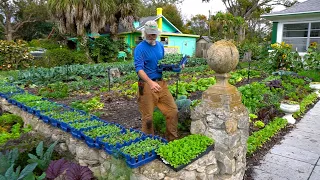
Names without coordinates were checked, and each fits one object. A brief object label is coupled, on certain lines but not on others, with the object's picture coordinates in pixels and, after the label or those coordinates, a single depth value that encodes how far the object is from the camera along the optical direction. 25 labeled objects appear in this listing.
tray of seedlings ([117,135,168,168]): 2.43
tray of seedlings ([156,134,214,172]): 2.42
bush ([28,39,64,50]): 22.38
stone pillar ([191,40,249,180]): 2.78
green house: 21.30
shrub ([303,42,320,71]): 11.11
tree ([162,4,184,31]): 33.43
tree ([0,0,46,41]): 27.19
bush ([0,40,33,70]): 12.30
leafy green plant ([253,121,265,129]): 4.96
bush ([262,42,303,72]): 10.83
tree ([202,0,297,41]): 29.64
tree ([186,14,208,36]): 38.22
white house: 14.87
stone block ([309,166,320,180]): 3.29
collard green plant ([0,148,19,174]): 2.66
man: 3.32
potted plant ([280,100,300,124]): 5.45
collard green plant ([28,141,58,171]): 2.84
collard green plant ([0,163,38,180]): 2.39
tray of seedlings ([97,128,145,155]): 2.68
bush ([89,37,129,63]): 17.44
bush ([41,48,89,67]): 14.09
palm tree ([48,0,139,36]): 15.13
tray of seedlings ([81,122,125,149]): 2.91
